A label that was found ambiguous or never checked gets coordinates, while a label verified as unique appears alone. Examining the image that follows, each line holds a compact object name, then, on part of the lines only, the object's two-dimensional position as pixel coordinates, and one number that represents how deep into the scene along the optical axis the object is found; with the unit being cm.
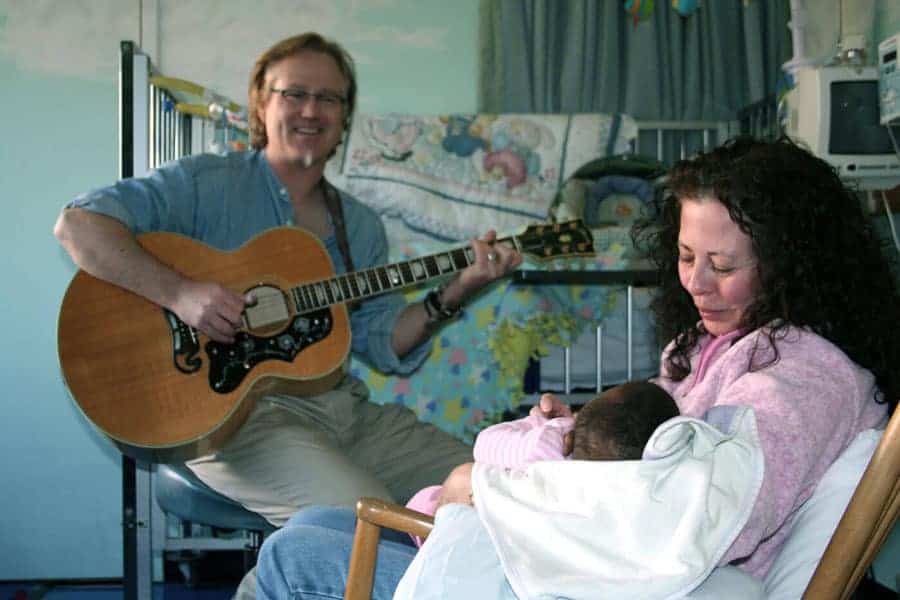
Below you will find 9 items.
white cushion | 111
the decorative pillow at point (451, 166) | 305
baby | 111
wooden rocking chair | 97
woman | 110
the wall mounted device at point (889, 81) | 247
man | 210
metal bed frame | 261
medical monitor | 259
